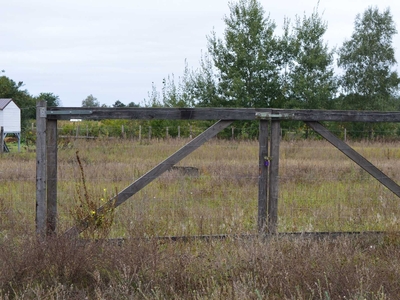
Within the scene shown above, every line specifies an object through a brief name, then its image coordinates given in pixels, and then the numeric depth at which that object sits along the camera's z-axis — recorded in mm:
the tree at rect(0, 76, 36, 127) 51147
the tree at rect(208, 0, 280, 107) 32906
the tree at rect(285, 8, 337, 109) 33500
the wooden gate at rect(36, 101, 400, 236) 6355
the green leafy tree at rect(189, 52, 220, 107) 32656
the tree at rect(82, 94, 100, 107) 112738
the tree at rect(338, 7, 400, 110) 41750
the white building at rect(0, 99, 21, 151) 41562
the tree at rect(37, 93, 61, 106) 69175
